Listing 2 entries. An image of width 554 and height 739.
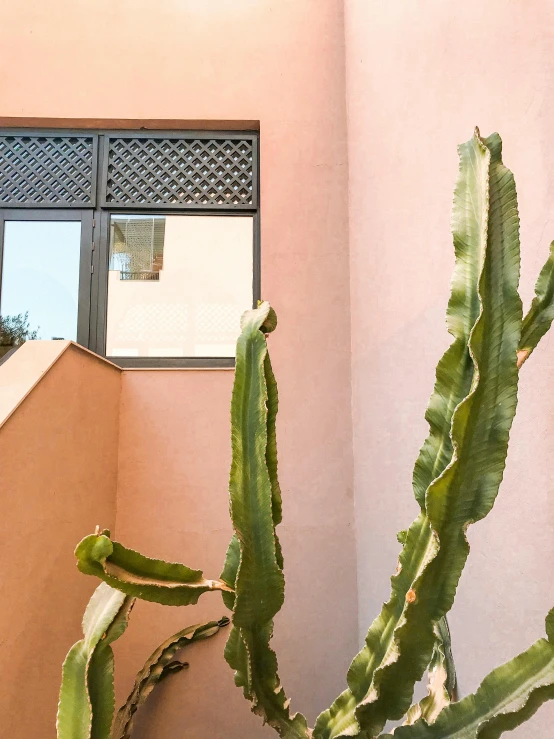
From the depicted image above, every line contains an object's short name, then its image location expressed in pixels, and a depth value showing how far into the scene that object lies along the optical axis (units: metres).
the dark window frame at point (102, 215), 2.86
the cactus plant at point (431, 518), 0.73
